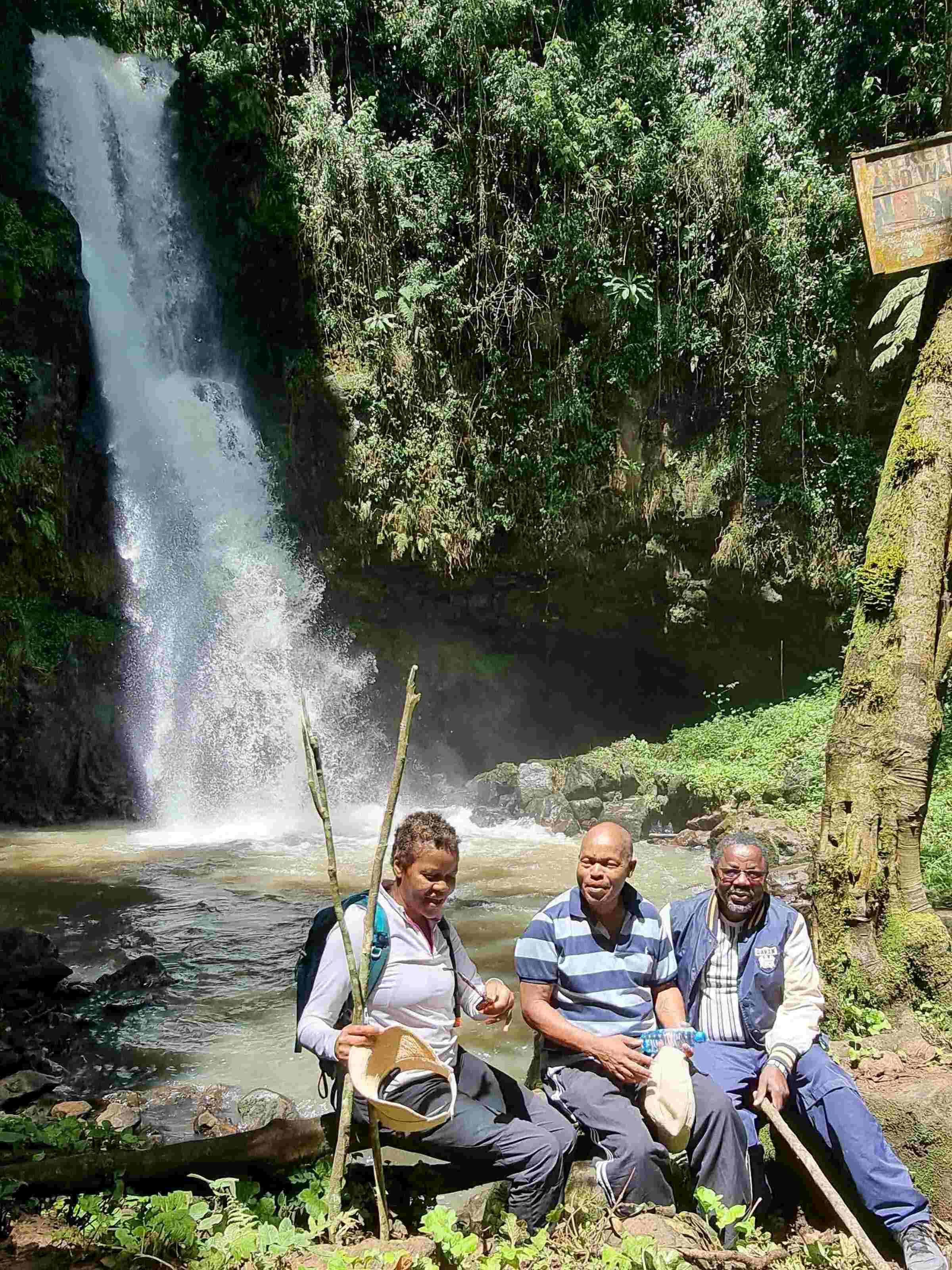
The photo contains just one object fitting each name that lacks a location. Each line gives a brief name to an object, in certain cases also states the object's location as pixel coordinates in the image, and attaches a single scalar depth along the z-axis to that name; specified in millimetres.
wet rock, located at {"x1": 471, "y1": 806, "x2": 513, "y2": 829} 13523
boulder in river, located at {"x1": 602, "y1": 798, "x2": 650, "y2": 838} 12195
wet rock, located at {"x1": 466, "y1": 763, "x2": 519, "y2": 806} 14031
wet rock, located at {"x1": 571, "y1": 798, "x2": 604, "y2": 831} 12680
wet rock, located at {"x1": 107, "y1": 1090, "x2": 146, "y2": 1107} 4777
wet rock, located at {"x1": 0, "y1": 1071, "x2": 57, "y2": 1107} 4574
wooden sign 3732
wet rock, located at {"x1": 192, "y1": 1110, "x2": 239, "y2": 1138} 4438
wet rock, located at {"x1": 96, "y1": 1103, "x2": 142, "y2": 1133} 4379
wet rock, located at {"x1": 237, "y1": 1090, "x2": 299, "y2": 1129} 4484
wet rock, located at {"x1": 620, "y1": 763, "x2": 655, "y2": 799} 12922
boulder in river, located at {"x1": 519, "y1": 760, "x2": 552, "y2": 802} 13781
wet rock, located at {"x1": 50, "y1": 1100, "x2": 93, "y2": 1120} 4445
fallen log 2916
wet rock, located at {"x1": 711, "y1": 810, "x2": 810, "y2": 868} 9555
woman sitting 2850
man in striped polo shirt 2904
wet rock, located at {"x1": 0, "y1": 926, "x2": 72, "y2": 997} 6195
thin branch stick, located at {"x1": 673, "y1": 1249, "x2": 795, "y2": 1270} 2445
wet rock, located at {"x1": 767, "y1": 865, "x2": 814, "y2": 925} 7566
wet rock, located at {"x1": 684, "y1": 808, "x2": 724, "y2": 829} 11633
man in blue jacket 3057
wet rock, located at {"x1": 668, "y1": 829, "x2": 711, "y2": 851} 11547
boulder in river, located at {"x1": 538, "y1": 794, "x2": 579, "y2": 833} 12703
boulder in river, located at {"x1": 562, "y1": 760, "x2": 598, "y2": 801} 13234
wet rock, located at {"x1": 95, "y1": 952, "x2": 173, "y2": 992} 6586
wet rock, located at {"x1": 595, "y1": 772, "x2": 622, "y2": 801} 13133
